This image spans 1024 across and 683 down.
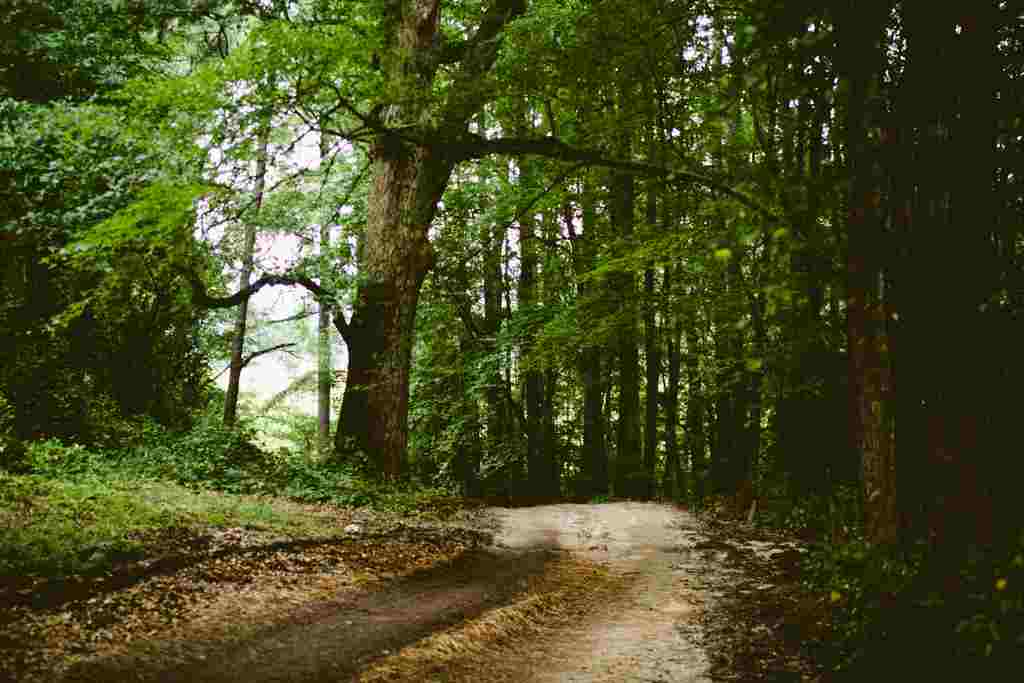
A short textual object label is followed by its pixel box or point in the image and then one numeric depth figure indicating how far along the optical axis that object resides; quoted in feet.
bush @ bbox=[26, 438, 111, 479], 35.76
